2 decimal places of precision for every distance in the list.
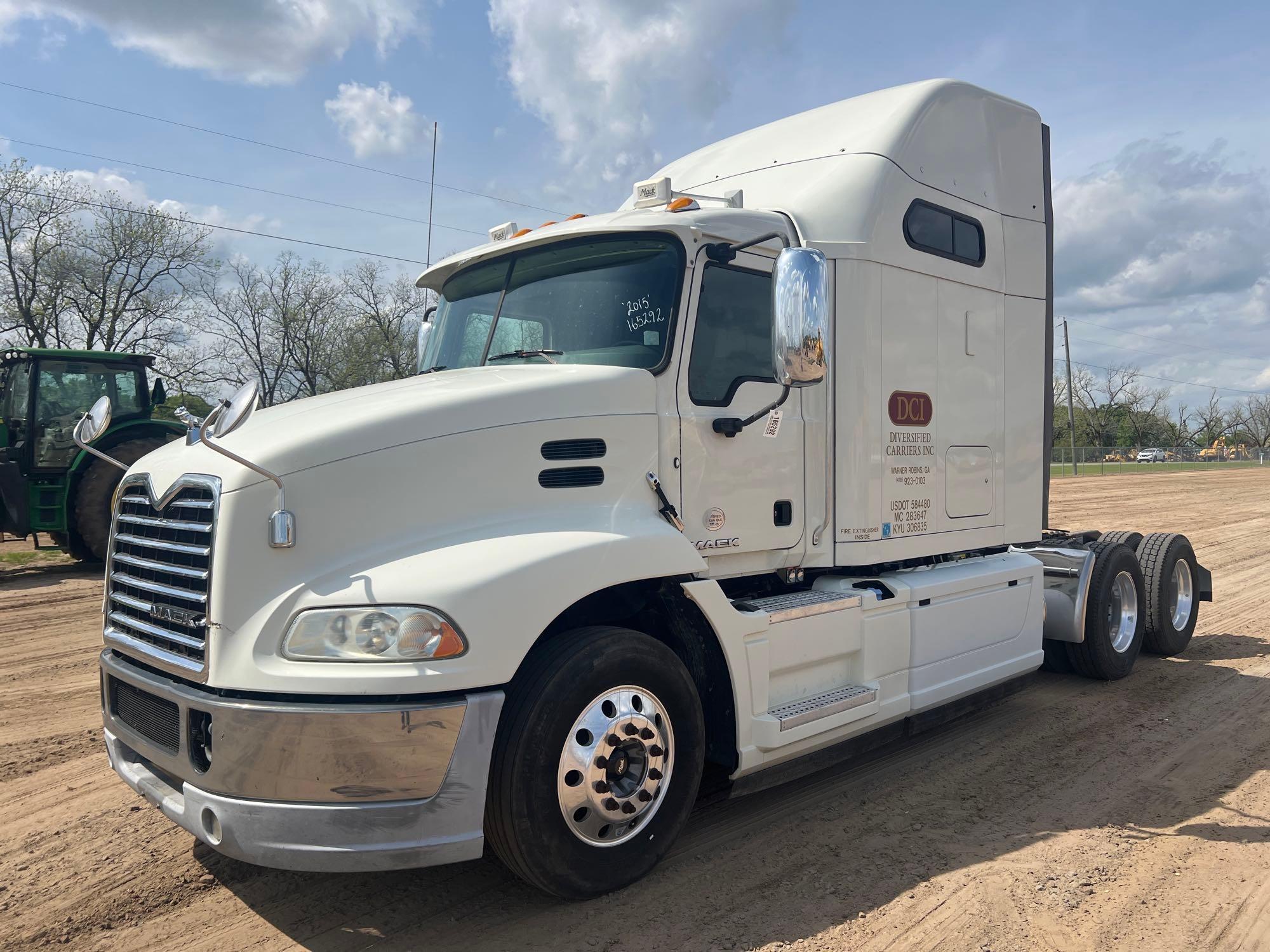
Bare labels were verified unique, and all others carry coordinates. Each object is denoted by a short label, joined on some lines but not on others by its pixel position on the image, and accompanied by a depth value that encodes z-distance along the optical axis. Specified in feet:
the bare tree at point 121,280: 123.65
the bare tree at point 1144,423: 301.51
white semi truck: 10.43
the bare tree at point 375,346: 110.52
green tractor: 39.78
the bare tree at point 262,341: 130.41
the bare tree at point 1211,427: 352.90
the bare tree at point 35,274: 115.85
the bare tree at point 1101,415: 263.29
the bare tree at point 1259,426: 374.04
